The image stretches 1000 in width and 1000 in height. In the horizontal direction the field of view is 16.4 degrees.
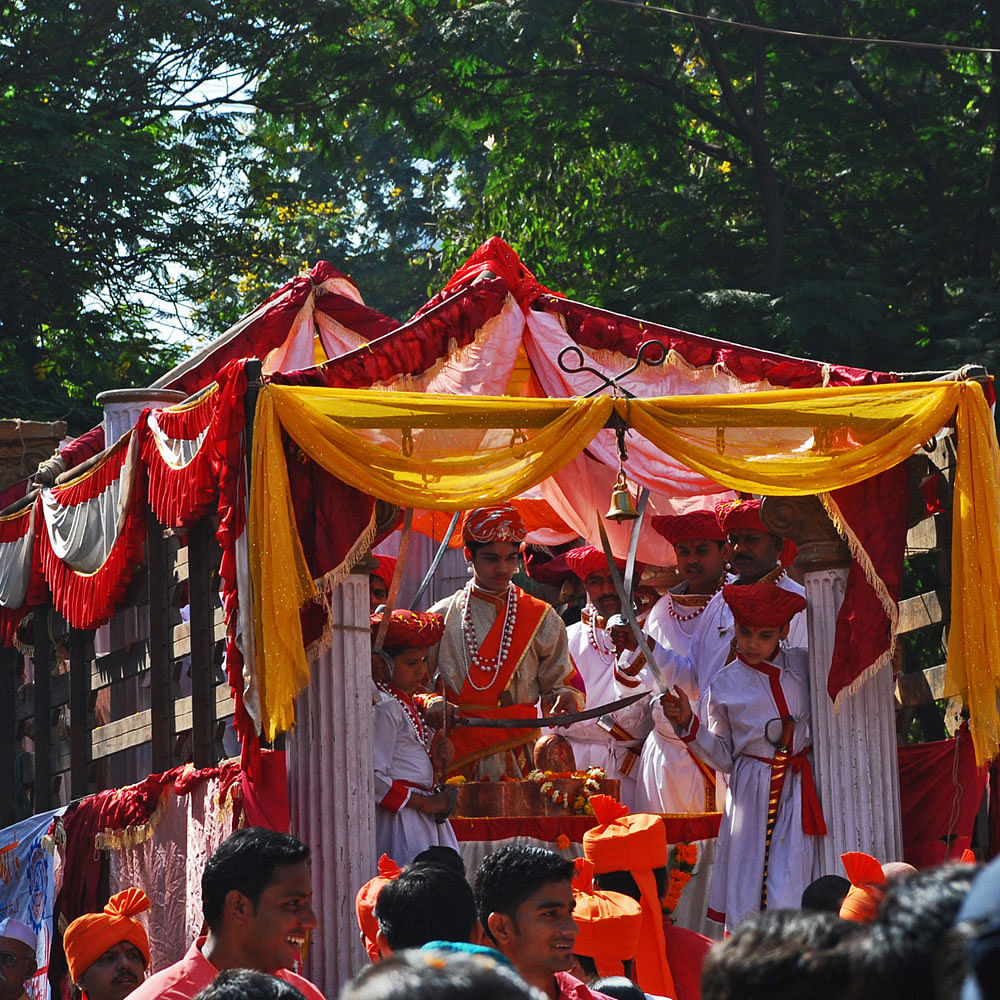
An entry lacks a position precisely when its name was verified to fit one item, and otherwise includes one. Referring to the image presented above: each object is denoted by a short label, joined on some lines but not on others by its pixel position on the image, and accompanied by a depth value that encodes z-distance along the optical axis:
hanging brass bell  16.37
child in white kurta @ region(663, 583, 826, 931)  16.27
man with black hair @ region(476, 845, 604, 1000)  9.65
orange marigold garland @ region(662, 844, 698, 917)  16.92
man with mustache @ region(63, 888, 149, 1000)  12.55
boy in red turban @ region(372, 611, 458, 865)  15.98
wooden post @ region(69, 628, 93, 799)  20.38
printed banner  18.82
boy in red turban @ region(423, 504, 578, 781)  18.30
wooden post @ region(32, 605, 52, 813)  21.82
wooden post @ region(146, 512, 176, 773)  17.88
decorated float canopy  15.04
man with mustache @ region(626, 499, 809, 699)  18.93
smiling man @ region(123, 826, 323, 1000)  9.53
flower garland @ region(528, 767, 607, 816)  16.92
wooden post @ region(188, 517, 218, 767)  16.85
